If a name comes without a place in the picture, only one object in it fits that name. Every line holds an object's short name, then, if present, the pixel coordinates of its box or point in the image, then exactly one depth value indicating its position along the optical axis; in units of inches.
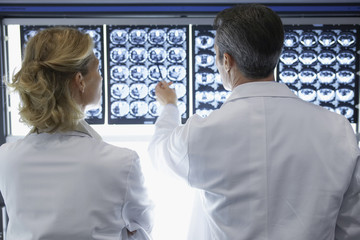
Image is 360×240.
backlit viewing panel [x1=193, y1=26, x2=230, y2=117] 63.3
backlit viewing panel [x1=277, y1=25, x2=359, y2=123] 63.7
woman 38.1
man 41.4
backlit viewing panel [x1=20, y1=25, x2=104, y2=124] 62.9
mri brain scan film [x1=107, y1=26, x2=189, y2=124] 63.4
